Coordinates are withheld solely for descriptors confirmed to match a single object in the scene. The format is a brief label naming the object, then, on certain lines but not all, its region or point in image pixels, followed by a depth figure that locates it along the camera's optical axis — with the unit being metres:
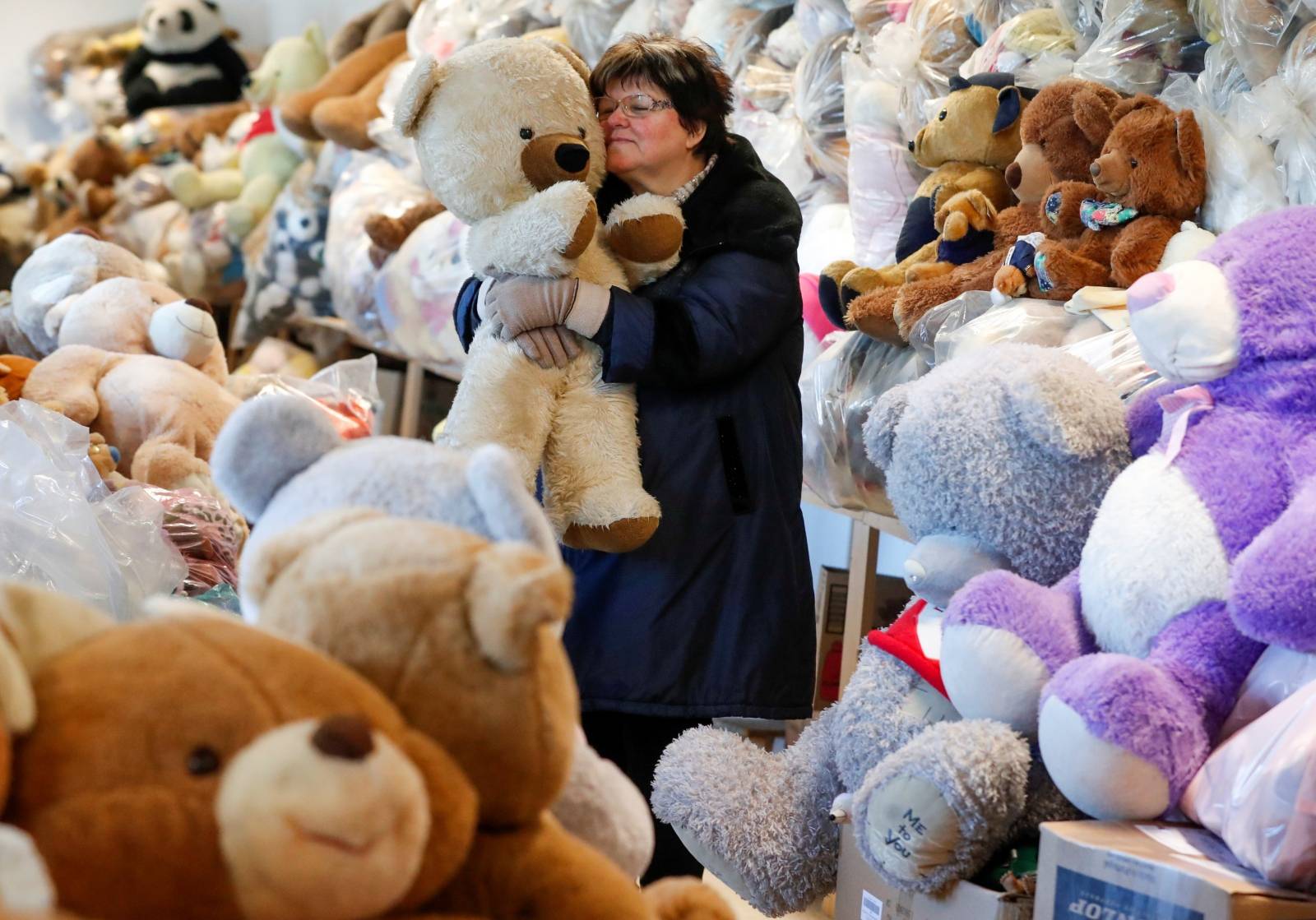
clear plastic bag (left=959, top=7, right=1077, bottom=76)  5.78
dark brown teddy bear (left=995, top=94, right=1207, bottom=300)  5.30
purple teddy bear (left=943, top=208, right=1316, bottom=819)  4.60
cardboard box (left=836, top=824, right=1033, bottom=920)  4.75
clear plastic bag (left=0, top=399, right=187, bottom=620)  5.38
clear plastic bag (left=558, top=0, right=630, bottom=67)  7.53
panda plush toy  12.38
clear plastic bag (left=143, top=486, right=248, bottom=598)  5.80
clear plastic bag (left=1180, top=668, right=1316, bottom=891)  4.48
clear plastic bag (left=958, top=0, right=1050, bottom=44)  5.95
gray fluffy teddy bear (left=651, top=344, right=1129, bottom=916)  4.77
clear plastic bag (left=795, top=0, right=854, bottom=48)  6.56
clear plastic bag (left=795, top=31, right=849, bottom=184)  6.45
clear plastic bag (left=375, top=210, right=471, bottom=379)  7.71
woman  5.30
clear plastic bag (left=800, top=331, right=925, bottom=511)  5.84
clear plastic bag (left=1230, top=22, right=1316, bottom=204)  5.17
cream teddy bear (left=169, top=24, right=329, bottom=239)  10.66
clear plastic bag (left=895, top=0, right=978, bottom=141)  6.08
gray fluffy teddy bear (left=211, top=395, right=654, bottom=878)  4.12
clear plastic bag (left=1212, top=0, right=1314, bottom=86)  5.30
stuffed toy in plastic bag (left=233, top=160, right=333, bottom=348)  9.70
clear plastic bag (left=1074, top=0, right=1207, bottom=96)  5.54
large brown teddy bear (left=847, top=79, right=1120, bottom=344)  5.44
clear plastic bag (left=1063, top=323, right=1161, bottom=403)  5.03
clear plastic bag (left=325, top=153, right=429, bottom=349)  8.68
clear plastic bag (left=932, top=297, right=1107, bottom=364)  5.29
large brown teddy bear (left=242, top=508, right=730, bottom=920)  3.60
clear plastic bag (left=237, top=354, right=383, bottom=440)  6.70
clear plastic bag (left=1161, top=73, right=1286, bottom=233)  5.23
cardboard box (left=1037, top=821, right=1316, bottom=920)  4.45
